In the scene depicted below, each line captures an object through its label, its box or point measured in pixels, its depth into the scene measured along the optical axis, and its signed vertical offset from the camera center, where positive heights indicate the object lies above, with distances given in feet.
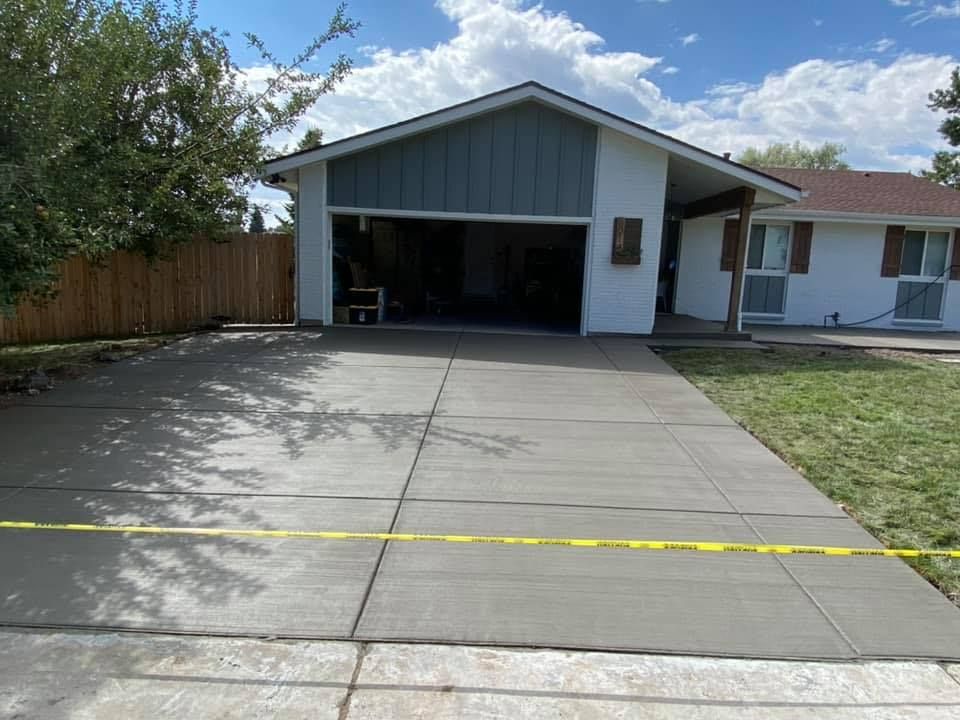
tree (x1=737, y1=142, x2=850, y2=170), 146.00 +27.28
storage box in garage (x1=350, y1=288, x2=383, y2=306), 42.24 -2.41
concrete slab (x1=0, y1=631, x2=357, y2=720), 7.41 -5.23
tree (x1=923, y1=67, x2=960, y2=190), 74.74 +18.02
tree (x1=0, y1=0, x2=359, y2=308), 18.81 +4.90
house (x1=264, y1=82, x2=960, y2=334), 37.19 +3.19
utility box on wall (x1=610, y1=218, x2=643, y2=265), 37.58 +1.83
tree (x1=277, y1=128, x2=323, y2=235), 78.43 +14.79
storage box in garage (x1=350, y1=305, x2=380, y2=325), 41.55 -3.53
